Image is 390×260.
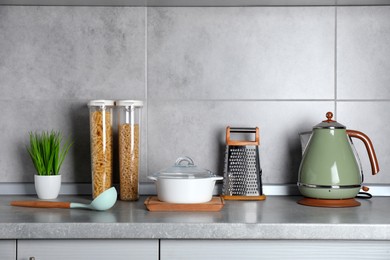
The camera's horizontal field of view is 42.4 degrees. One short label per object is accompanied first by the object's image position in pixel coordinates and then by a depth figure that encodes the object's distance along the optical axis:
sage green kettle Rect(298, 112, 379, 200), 1.63
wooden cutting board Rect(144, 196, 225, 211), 1.52
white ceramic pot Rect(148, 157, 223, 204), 1.53
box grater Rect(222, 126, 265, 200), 1.80
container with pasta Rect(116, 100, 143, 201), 1.74
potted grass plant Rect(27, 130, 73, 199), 1.76
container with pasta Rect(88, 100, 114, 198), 1.74
